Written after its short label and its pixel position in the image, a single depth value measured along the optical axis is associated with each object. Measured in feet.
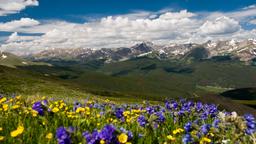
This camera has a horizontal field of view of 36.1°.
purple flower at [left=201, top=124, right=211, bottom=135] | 20.05
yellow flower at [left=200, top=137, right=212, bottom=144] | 16.89
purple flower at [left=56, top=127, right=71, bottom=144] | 14.62
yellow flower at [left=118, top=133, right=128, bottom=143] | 14.51
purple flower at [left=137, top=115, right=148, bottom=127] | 24.63
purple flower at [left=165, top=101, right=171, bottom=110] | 35.65
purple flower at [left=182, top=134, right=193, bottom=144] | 17.61
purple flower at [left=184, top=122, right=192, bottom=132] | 21.39
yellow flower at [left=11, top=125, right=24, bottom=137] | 15.02
